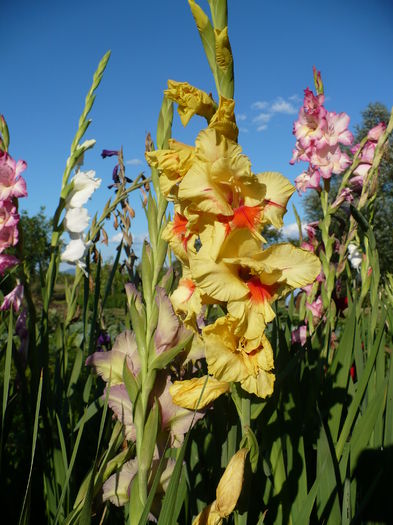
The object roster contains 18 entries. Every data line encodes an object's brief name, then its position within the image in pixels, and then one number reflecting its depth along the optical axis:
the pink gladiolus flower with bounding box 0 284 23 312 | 1.39
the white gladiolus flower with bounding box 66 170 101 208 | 1.56
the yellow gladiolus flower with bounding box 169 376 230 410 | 0.78
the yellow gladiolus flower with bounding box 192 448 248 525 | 0.68
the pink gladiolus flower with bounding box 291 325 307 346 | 2.23
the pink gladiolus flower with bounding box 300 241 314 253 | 2.40
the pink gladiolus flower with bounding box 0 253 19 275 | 1.30
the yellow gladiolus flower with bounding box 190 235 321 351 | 0.73
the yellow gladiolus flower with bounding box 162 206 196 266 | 0.83
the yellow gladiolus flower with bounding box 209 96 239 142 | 0.73
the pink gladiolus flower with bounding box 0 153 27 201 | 1.35
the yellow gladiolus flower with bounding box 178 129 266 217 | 0.73
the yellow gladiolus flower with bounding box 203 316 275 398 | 0.72
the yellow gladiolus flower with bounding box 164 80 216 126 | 0.79
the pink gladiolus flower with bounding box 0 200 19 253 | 1.31
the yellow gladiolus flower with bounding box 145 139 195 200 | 0.78
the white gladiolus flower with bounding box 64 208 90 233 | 1.55
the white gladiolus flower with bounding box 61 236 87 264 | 1.58
